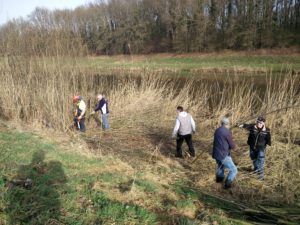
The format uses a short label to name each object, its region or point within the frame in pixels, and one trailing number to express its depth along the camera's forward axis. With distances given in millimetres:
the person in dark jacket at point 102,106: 8711
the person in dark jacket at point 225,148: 5156
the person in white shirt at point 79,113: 8102
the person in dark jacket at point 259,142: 5469
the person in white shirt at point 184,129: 6836
